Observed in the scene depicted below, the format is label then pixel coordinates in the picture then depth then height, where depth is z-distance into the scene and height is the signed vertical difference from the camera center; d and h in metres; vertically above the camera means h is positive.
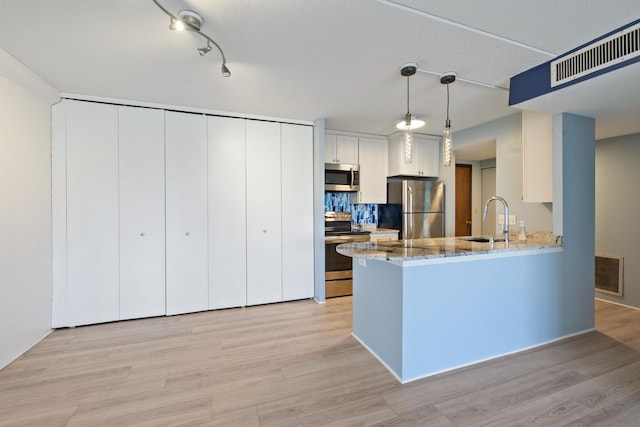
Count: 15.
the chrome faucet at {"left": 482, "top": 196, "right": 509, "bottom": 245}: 2.48 -0.14
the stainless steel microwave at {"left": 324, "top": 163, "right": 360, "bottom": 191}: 3.92 +0.53
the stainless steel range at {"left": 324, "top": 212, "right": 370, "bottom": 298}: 3.63 -0.72
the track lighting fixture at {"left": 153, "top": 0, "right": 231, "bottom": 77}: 1.54 +1.13
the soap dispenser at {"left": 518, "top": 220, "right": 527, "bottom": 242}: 2.81 -0.24
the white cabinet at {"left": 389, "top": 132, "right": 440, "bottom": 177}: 4.10 +0.86
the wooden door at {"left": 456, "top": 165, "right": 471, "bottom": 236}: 5.14 +0.25
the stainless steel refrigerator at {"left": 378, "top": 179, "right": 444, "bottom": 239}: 4.06 +0.06
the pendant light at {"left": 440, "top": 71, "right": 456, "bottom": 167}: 2.14 +0.61
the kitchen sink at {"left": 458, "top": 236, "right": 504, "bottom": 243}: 2.89 -0.30
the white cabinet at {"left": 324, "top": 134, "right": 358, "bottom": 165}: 3.97 +0.96
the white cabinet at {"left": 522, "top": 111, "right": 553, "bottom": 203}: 2.62 +0.56
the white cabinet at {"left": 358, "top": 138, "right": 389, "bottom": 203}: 4.18 +0.68
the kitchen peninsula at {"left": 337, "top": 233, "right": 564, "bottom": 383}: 1.91 -0.71
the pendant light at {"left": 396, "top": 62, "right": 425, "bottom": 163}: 2.11 +0.70
